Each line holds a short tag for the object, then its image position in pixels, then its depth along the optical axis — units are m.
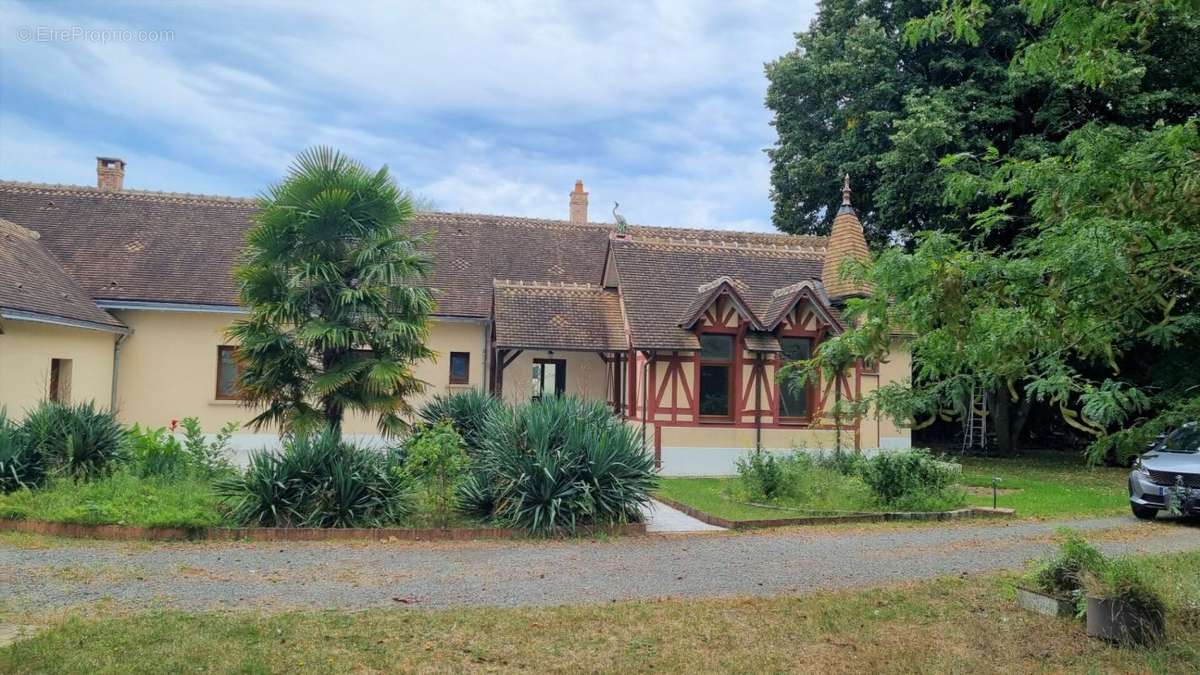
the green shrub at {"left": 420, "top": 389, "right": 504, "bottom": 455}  14.03
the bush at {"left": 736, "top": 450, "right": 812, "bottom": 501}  13.27
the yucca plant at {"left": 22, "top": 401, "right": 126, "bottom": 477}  11.33
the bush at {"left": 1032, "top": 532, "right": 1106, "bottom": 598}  6.46
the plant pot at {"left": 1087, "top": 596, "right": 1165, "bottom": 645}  5.92
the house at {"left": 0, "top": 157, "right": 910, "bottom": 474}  17.19
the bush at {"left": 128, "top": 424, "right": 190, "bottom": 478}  11.80
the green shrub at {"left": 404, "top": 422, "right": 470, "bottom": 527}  10.84
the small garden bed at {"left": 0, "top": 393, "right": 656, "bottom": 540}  9.83
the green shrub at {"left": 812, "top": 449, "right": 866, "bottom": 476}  14.14
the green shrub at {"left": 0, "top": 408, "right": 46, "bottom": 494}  10.81
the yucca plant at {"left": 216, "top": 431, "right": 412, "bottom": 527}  10.03
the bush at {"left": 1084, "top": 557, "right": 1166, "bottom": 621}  5.98
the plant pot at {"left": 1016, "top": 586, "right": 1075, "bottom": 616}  6.56
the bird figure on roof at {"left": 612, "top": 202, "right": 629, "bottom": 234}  22.06
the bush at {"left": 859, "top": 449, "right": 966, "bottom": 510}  12.75
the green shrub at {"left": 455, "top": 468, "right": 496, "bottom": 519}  10.75
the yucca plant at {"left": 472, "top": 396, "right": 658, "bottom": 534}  10.32
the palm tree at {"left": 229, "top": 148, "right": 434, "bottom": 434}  11.60
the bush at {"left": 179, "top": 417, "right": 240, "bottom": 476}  12.02
